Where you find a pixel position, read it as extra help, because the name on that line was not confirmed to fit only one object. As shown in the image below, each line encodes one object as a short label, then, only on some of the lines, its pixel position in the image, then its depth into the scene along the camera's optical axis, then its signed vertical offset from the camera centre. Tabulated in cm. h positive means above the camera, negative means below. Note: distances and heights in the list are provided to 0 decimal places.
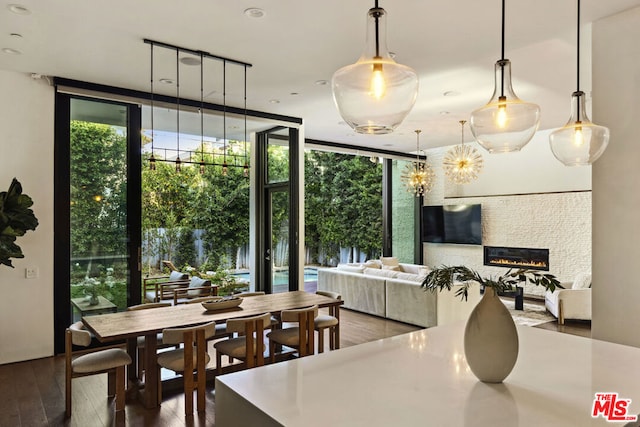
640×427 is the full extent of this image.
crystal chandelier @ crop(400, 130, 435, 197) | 816 +74
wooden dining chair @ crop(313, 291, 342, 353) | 439 -114
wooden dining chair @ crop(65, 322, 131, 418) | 318 -113
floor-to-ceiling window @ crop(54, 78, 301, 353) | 486 +31
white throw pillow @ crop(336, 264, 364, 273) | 732 -92
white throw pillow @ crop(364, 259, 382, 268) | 789 -91
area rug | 654 -162
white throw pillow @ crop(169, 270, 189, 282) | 689 -99
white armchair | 626 -130
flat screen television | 929 -19
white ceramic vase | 162 -48
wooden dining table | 326 -88
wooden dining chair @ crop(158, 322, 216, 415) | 324 -114
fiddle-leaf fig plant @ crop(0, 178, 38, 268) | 398 -3
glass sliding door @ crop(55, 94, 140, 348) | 487 +9
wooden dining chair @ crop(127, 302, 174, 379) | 396 -123
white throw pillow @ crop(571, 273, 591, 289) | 656 -102
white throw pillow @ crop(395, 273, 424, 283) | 622 -92
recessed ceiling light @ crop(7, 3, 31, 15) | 313 +154
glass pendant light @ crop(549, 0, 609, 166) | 223 +42
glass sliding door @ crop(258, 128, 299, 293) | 681 +8
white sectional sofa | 592 -121
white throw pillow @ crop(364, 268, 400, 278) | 661 -91
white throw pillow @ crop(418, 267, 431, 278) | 765 -100
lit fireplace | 821 -84
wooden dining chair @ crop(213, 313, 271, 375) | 357 -113
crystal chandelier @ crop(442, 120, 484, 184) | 754 +90
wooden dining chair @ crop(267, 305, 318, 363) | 390 -114
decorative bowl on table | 390 -81
